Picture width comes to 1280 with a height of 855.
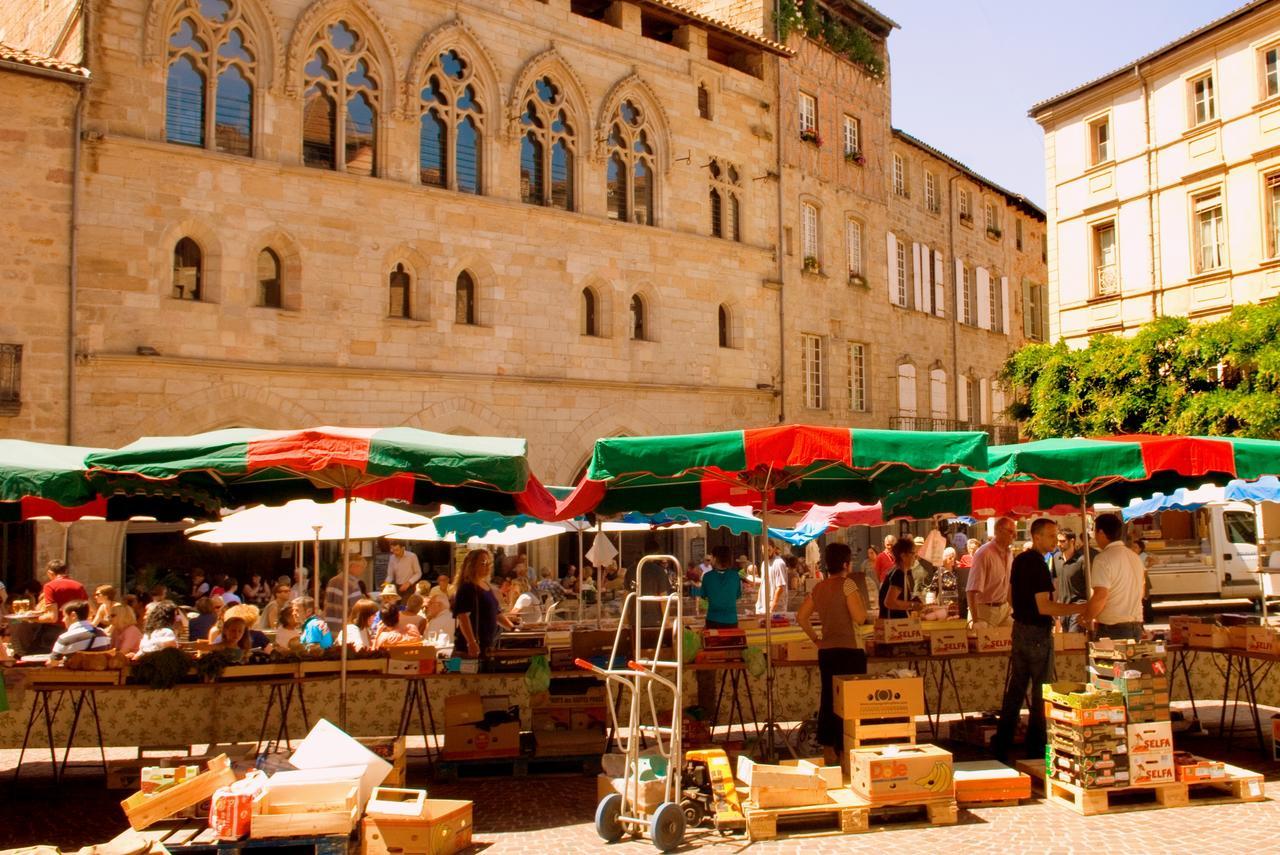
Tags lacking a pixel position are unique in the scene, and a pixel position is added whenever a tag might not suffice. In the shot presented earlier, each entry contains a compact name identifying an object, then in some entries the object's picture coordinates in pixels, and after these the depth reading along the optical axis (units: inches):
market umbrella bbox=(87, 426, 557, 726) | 301.9
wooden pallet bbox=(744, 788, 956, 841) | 288.0
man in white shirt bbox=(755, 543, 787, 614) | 703.7
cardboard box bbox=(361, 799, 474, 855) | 265.6
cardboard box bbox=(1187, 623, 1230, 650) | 389.7
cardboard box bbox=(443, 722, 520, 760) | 347.3
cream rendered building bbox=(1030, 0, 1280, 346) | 938.1
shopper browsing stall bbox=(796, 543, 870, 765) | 349.1
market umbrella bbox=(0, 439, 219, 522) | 321.1
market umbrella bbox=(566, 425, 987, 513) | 317.7
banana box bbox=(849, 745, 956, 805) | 298.7
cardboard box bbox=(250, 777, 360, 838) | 258.2
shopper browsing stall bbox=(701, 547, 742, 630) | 446.3
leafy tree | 877.8
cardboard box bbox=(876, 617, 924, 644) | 393.4
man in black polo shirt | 354.6
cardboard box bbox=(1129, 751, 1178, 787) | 308.2
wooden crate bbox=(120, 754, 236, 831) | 268.4
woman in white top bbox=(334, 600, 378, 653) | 465.1
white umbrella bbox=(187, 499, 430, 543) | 486.3
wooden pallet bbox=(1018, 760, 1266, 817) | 303.4
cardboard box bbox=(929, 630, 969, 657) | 396.8
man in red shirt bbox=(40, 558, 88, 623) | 554.6
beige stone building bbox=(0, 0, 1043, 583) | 735.7
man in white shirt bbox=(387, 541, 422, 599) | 738.8
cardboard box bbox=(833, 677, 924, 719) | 319.3
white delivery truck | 841.5
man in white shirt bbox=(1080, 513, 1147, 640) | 353.7
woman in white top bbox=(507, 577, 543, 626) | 648.4
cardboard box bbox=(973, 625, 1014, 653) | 407.2
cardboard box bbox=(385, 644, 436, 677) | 372.2
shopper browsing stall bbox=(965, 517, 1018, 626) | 472.7
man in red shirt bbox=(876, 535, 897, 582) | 709.0
